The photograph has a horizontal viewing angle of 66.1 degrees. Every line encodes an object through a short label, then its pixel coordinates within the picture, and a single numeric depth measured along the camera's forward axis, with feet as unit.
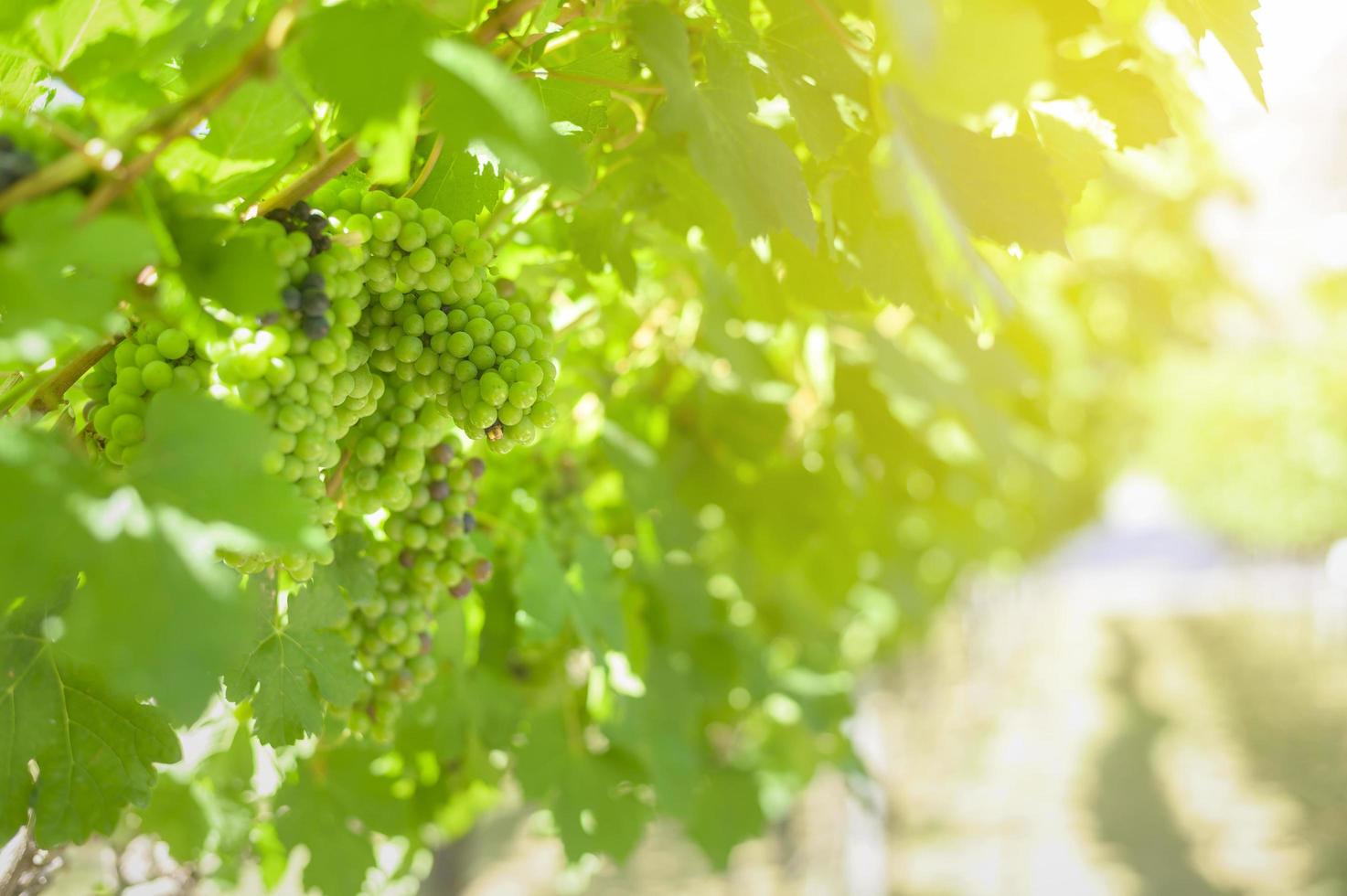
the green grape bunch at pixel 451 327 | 1.88
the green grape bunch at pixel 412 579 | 2.42
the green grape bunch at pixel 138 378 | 1.63
